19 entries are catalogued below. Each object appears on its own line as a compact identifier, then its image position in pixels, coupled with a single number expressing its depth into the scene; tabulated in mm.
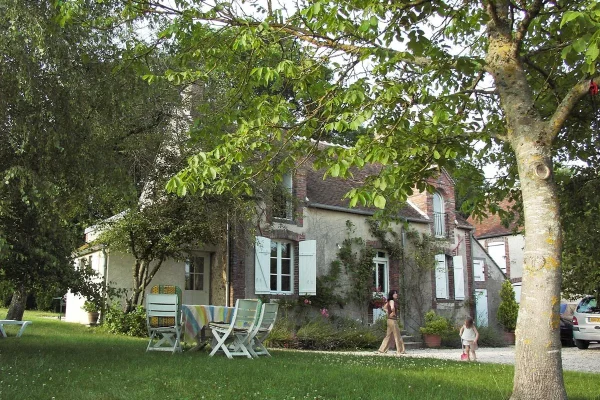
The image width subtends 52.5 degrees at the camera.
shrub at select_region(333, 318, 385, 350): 16422
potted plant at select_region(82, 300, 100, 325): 18845
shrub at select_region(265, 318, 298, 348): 15227
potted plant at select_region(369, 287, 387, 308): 19672
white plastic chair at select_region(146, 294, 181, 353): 10094
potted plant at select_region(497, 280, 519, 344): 23297
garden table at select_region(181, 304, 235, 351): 10453
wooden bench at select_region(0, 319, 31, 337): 12635
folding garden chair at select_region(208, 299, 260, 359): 9688
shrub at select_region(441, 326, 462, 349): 19609
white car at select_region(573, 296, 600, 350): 18438
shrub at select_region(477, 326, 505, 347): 20234
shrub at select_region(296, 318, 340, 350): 15734
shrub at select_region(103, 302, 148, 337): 15789
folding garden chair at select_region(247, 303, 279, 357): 10044
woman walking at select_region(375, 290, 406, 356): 14000
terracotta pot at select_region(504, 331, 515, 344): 22281
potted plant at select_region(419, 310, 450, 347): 19203
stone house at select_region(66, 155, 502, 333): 17703
